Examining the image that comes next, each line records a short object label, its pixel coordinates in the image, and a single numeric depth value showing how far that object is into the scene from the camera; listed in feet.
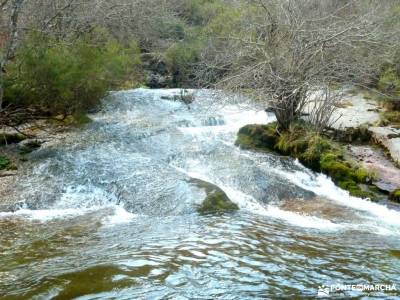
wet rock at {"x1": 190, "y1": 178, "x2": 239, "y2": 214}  26.86
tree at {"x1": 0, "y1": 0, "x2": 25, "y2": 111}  33.60
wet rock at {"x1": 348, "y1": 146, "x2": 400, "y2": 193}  30.91
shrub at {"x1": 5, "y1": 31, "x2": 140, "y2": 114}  35.35
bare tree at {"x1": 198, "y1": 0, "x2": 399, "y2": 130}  36.37
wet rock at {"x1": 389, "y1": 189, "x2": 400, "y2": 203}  28.96
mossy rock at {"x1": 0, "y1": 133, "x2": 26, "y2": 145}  37.91
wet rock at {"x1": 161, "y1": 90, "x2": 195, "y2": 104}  55.73
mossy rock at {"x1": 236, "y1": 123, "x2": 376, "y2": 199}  31.96
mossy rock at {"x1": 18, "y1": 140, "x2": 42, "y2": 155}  36.70
